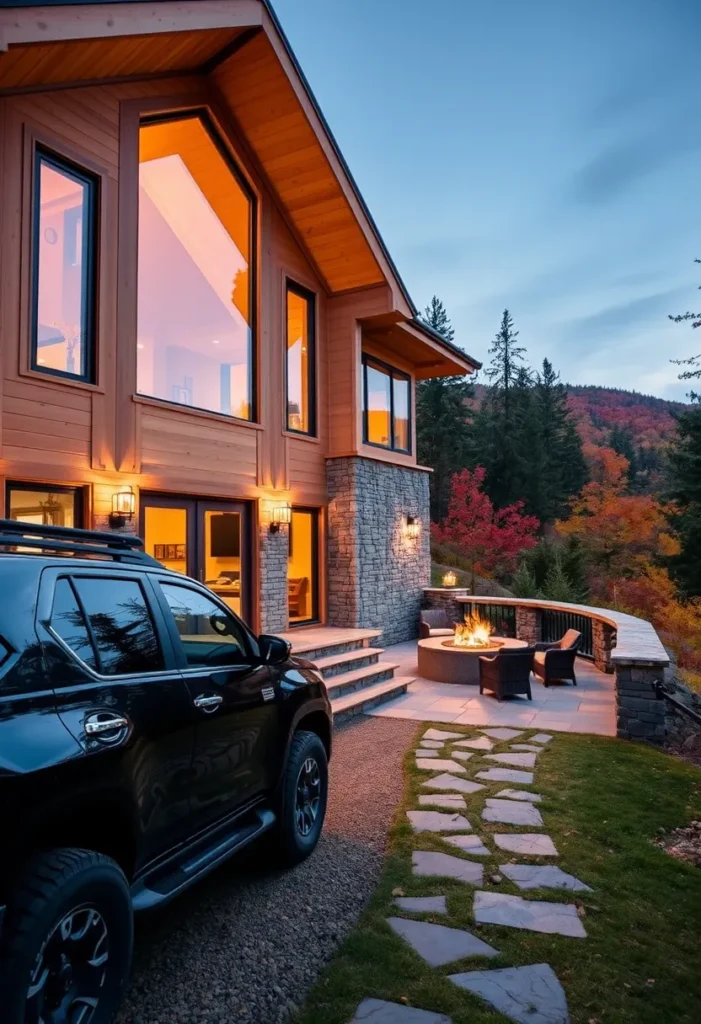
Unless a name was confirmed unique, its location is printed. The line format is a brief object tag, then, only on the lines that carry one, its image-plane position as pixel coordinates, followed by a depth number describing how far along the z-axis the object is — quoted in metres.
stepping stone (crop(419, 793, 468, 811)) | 4.98
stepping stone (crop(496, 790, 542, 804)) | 5.07
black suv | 1.86
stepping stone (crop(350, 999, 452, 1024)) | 2.50
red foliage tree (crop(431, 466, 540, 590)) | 21.48
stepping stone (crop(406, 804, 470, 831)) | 4.53
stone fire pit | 9.65
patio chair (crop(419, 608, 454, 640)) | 12.12
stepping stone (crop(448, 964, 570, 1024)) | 2.55
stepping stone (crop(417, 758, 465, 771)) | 5.84
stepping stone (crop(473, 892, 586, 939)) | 3.21
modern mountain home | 7.09
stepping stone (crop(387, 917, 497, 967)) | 2.98
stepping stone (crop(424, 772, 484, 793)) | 5.35
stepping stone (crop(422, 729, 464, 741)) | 6.85
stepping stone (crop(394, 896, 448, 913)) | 3.39
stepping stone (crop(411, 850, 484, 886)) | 3.81
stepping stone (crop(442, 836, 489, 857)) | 4.14
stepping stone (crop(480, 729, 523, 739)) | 6.85
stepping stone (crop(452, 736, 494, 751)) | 6.48
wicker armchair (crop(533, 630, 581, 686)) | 9.32
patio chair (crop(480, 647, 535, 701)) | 8.45
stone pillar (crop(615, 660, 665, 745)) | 6.60
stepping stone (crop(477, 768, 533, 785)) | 5.53
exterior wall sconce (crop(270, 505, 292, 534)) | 10.38
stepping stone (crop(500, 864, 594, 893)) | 3.68
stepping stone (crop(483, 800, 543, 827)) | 4.64
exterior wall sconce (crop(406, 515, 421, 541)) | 13.84
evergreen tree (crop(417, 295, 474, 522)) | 30.55
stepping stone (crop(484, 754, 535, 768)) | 5.94
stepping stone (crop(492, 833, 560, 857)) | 4.12
